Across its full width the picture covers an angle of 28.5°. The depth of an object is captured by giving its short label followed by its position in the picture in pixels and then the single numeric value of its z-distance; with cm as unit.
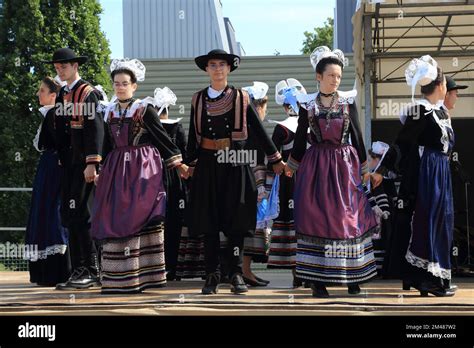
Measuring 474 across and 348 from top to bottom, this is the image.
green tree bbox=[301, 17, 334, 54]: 4788
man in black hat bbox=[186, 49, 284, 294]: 726
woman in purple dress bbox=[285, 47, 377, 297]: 708
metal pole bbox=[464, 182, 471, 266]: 1080
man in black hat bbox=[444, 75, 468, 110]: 825
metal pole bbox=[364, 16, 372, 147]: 1062
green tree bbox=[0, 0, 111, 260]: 1530
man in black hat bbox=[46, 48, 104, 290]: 777
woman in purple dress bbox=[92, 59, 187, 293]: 739
